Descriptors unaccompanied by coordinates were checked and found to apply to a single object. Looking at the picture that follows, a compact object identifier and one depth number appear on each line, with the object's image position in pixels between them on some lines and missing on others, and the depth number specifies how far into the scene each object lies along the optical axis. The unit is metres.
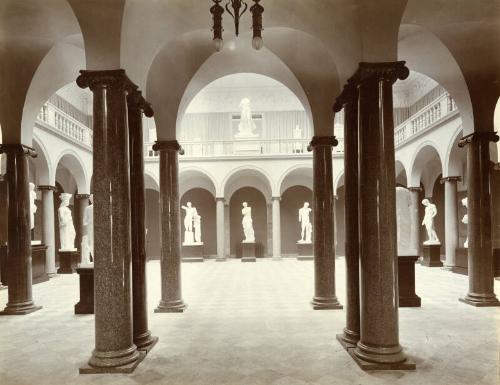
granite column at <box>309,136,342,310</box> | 8.39
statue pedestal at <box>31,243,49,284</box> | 13.24
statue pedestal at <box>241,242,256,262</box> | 20.67
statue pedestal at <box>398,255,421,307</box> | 8.70
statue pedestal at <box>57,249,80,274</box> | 16.08
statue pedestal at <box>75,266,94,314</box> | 8.47
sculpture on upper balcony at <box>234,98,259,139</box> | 22.81
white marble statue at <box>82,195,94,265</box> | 9.35
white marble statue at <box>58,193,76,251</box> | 15.65
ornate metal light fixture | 4.66
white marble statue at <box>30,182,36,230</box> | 12.61
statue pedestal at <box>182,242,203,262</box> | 20.59
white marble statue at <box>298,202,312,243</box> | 21.00
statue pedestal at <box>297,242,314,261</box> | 20.58
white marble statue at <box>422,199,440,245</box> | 16.96
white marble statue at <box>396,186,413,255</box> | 9.02
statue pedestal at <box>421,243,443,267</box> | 16.67
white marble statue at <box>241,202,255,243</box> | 20.95
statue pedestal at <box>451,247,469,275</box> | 13.95
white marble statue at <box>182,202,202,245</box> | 20.58
